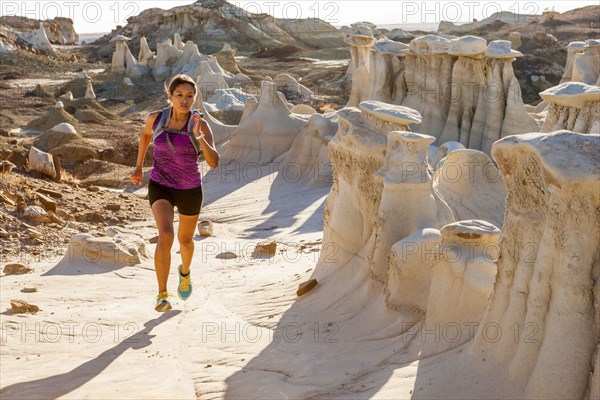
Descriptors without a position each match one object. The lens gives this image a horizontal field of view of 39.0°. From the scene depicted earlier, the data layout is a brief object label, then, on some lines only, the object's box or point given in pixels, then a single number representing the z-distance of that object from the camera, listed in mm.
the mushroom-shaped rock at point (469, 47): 15039
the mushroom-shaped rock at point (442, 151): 12580
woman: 5039
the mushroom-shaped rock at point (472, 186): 7559
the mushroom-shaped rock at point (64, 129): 19578
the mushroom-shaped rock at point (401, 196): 6023
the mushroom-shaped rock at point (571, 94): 8273
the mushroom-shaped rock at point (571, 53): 20981
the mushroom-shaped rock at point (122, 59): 35466
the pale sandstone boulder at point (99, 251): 8039
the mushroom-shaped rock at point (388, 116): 6707
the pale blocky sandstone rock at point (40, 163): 13039
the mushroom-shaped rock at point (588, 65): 17641
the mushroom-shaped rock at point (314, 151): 14539
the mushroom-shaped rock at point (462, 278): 4844
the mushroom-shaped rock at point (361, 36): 18744
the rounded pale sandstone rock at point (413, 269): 5453
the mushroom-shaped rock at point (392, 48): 18209
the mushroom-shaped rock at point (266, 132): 16719
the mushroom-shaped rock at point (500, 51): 14836
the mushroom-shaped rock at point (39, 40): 48438
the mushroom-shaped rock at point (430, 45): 15844
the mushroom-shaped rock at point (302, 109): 19875
